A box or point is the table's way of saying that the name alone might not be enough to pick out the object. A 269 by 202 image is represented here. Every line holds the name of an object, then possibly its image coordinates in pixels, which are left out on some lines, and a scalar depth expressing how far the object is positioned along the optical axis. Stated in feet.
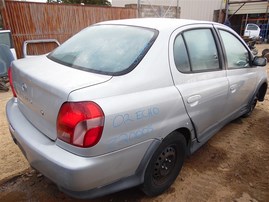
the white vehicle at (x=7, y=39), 22.12
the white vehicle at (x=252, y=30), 67.77
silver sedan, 6.00
